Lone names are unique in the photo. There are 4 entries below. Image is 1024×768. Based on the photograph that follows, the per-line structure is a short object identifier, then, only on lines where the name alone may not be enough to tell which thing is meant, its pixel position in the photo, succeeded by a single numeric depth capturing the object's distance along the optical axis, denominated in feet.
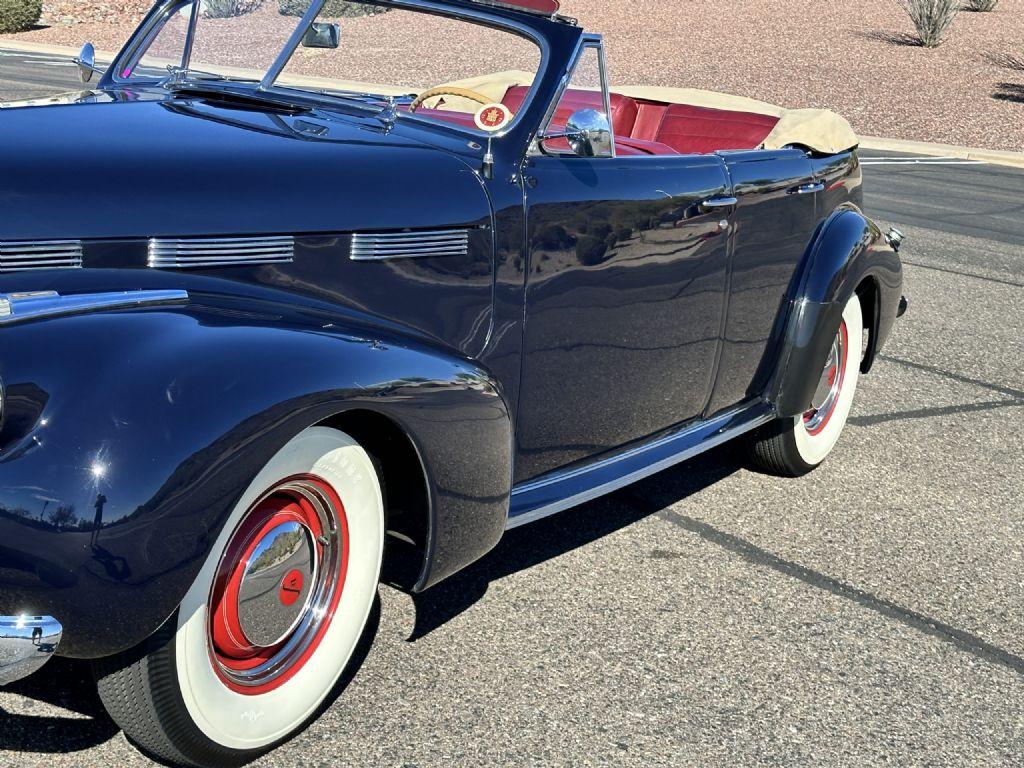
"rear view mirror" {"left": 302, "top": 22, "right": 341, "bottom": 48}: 11.93
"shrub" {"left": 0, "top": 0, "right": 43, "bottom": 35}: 89.71
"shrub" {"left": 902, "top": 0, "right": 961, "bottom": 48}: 82.84
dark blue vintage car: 7.16
